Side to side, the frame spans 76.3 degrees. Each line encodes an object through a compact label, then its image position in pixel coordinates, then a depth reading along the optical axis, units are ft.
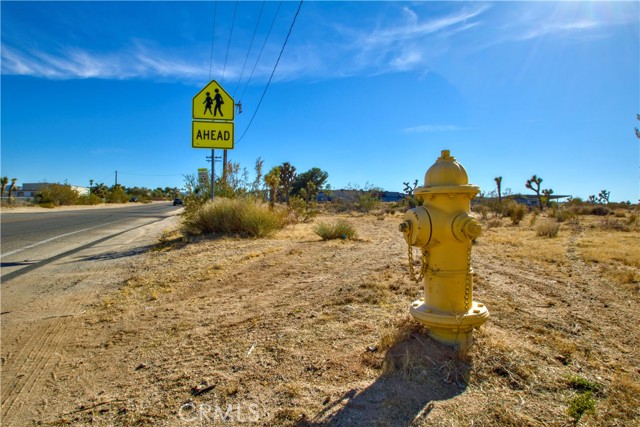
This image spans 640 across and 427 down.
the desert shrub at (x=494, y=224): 53.74
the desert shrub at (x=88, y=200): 161.20
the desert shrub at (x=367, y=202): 101.40
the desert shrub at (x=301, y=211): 61.03
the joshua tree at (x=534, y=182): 110.73
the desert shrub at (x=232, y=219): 31.48
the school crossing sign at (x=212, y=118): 36.70
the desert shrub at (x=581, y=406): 6.31
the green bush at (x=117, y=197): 213.87
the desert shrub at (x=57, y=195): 138.55
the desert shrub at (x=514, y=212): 58.23
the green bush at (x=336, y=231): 31.40
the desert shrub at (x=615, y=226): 46.24
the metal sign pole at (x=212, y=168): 37.51
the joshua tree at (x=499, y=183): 88.07
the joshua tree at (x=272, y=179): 69.46
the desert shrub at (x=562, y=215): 64.39
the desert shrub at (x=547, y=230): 37.64
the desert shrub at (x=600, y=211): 84.79
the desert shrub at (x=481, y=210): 73.61
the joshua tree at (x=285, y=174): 106.11
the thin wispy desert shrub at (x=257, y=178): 41.29
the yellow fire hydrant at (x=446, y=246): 8.11
